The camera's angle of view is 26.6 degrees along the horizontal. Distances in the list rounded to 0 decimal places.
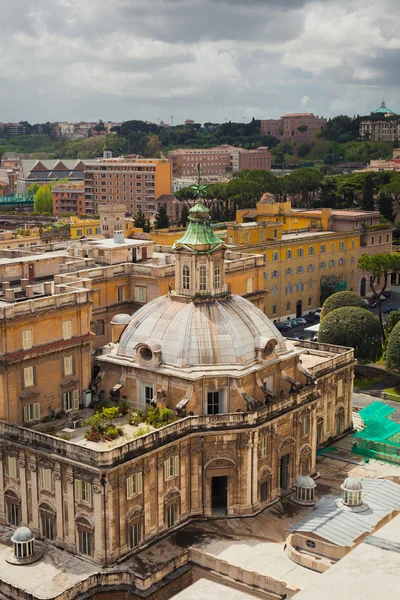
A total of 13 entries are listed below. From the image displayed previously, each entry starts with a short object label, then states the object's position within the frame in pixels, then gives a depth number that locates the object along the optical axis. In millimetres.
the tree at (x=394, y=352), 89500
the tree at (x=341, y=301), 101375
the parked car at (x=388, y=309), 127750
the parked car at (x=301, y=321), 121812
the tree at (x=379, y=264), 112062
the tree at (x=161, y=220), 157750
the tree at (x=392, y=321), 96144
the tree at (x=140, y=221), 158750
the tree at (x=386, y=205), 178375
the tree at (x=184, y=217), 170250
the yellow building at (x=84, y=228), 156625
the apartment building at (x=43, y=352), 56969
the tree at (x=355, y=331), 92375
